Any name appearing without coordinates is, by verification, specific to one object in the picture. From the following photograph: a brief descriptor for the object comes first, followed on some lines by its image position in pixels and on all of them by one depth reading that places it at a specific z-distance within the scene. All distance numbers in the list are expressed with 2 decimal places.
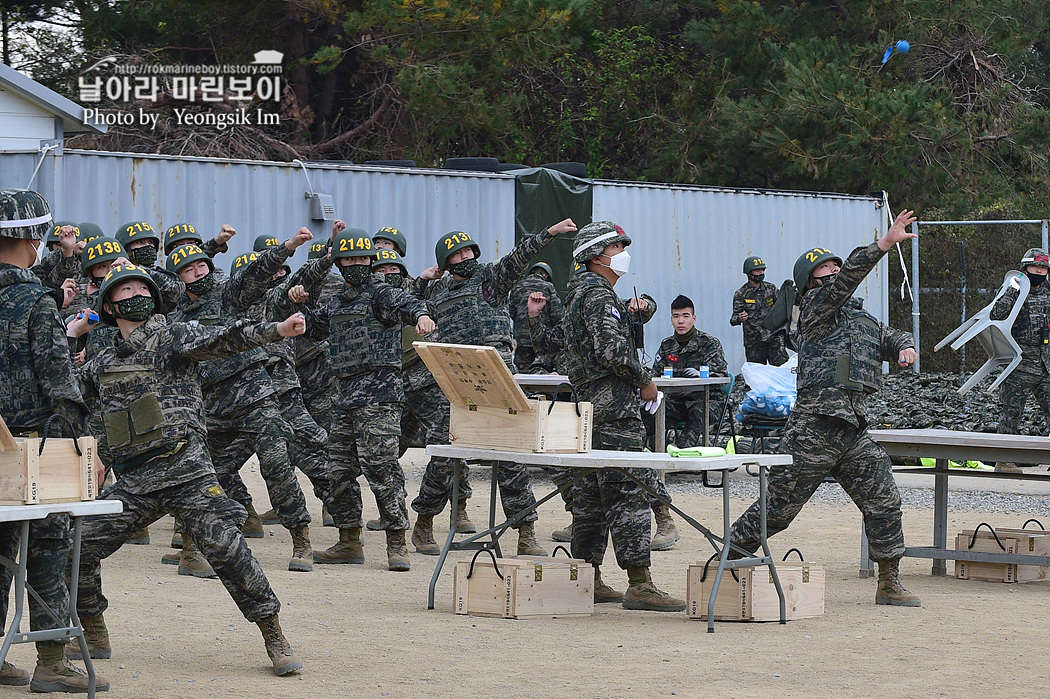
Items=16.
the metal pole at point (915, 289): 39.18
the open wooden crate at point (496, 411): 14.30
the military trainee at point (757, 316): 31.04
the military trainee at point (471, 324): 19.01
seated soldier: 26.72
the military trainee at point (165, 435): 11.96
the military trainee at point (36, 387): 11.57
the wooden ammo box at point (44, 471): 10.68
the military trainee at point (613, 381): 15.42
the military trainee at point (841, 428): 15.74
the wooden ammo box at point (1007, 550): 18.09
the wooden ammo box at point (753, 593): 15.08
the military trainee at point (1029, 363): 27.93
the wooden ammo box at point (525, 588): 15.29
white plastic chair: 25.70
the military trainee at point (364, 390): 18.25
